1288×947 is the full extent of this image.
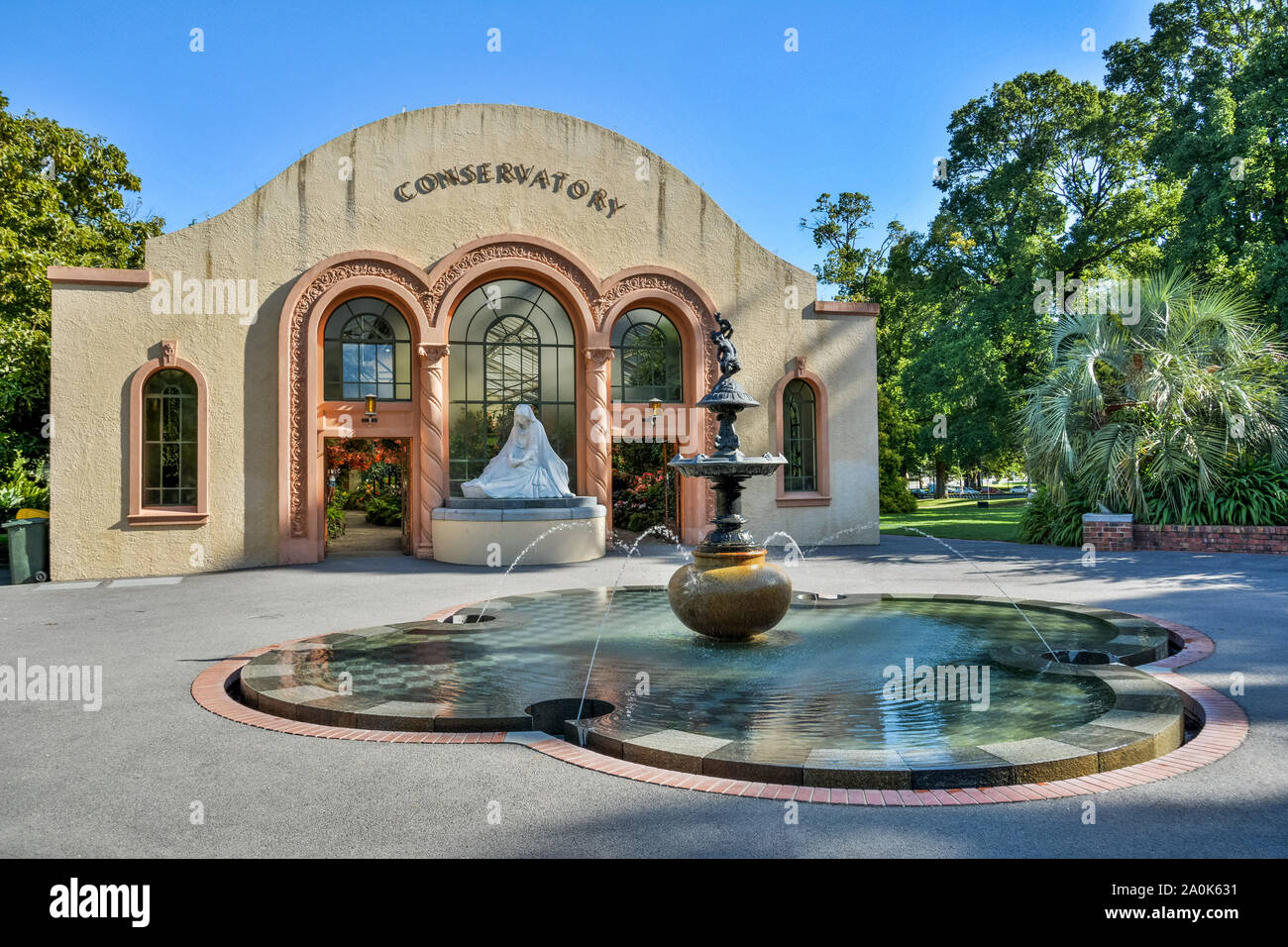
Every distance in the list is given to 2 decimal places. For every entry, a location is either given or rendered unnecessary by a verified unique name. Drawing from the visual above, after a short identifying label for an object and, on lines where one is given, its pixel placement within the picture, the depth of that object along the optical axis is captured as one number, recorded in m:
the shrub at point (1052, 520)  19.25
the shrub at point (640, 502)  24.73
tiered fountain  7.88
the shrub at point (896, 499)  34.06
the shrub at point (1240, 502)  16.84
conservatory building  16.45
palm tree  17.73
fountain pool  4.65
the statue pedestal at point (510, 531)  16.61
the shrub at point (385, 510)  31.22
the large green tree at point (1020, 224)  28.16
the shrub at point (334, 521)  25.45
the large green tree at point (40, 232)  19.52
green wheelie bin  15.45
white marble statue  17.06
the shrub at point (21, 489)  18.41
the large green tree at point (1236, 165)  19.77
